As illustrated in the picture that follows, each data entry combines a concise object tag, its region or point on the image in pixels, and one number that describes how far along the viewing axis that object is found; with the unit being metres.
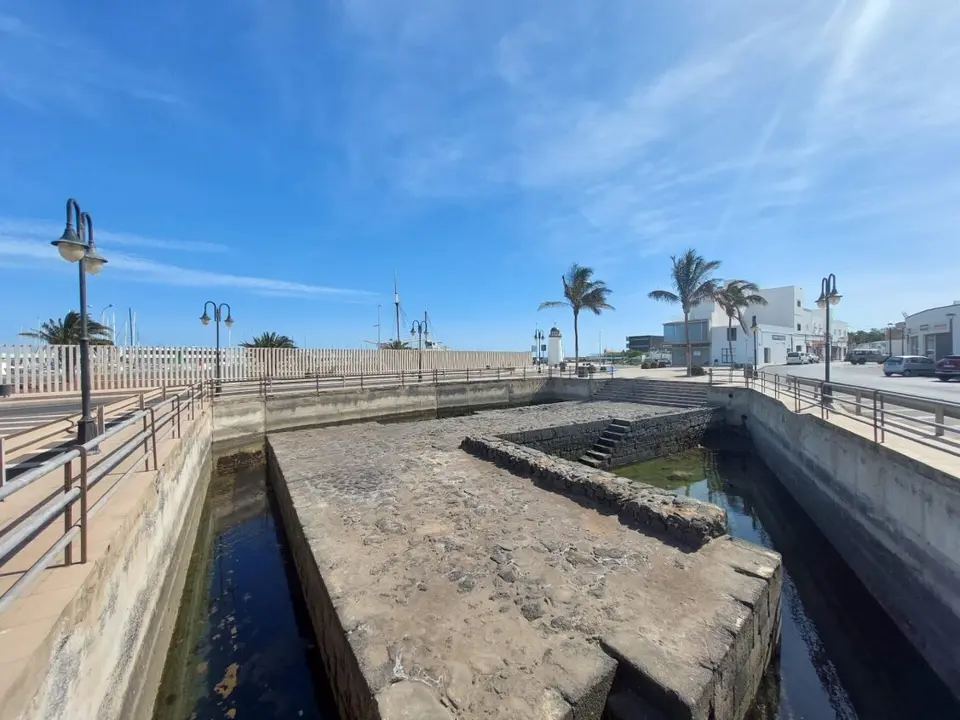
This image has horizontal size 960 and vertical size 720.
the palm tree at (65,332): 22.62
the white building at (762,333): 45.53
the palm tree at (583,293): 34.28
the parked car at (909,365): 24.55
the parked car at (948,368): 21.14
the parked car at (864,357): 41.59
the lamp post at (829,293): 14.80
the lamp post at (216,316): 21.45
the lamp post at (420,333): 24.73
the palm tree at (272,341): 28.70
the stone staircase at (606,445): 13.99
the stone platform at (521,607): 3.24
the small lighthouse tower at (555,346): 36.47
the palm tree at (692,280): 28.97
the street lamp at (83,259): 6.24
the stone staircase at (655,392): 19.92
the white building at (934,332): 32.94
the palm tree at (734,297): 31.47
